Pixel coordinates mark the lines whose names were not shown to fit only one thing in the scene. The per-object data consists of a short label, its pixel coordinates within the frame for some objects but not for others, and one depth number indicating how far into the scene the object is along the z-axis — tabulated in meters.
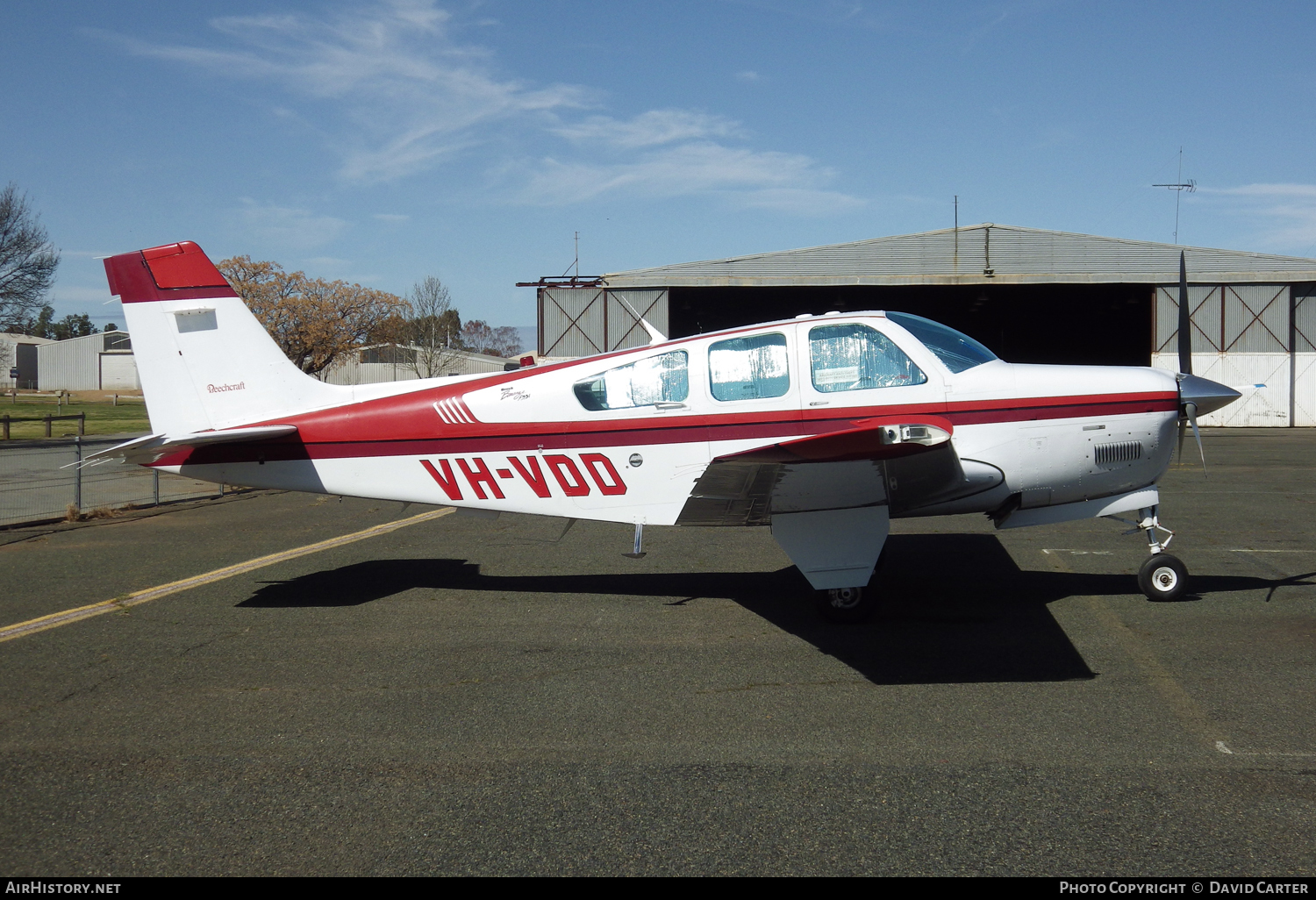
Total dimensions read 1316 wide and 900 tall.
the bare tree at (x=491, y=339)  94.88
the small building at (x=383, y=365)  48.53
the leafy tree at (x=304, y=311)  39.12
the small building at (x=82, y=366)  90.25
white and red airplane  6.52
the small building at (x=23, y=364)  91.54
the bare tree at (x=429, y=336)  47.22
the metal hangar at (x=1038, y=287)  32.84
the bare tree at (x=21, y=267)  33.91
